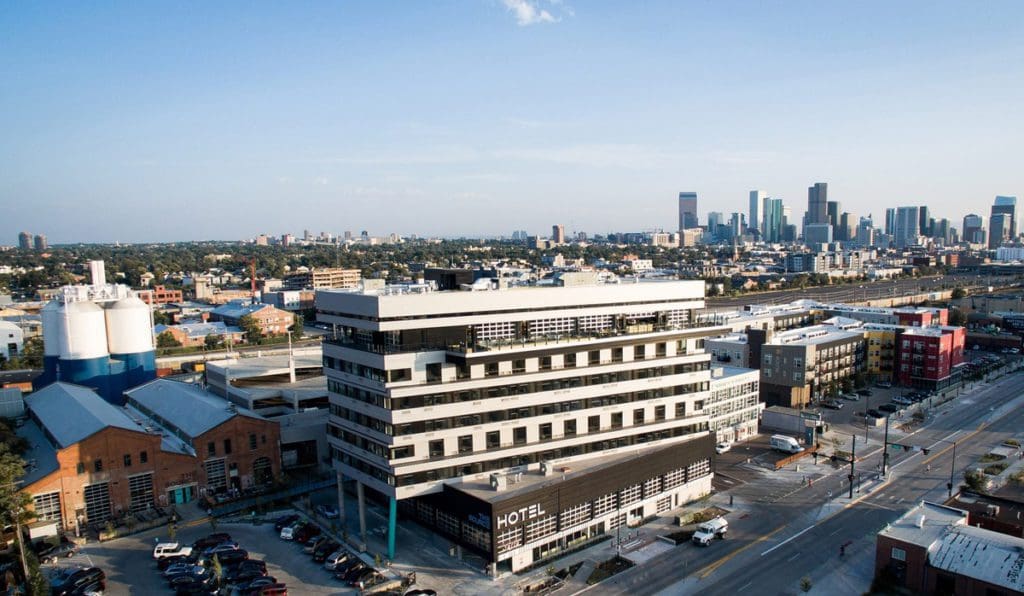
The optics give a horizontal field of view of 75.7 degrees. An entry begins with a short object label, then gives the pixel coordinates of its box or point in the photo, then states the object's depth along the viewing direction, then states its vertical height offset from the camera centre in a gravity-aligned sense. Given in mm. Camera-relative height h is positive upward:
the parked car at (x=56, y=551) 42219 -19227
